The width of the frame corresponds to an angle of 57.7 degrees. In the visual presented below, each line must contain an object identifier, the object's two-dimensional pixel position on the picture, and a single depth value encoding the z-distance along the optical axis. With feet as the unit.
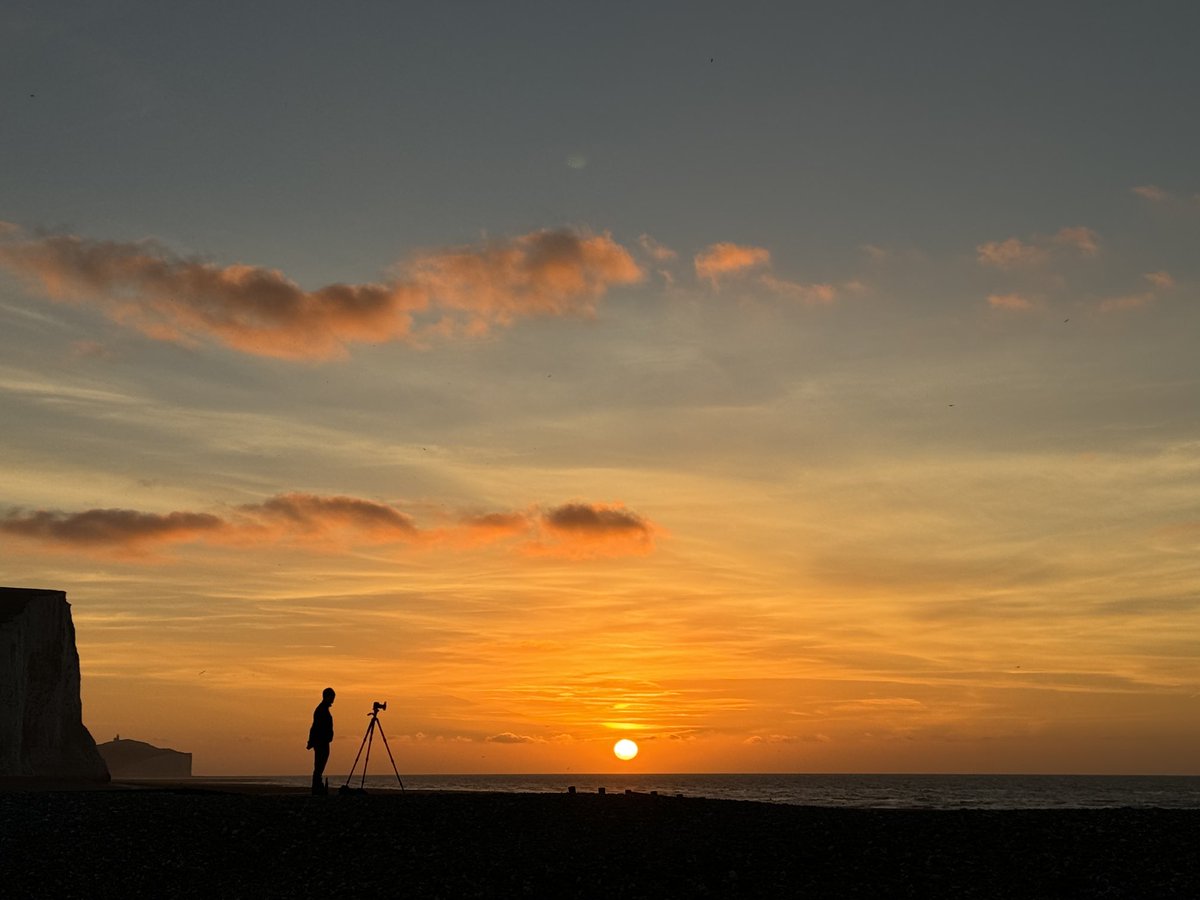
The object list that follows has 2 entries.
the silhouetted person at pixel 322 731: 102.94
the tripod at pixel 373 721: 108.37
